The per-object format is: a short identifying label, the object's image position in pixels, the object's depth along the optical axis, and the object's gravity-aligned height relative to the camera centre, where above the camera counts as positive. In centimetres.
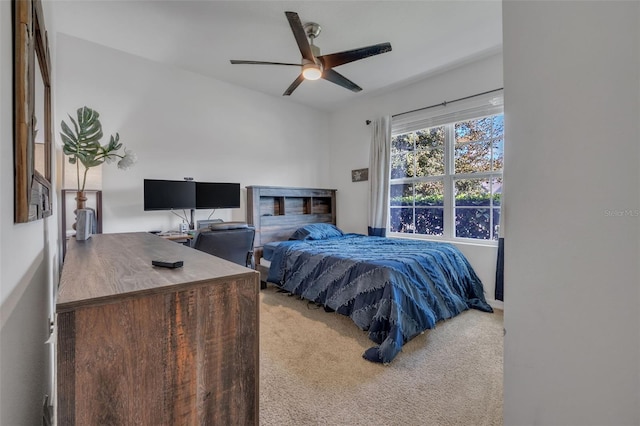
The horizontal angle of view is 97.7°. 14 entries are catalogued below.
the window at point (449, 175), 321 +44
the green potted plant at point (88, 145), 168 +38
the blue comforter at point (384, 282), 209 -67
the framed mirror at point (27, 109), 65 +25
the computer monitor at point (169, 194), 297 +15
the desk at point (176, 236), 292 -30
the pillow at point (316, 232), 382 -34
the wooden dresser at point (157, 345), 60 -34
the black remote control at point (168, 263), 88 -18
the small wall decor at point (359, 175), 440 +54
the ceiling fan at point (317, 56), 219 +132
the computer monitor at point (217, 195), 341 +16
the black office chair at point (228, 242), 210 -27
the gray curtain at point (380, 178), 403 +45
